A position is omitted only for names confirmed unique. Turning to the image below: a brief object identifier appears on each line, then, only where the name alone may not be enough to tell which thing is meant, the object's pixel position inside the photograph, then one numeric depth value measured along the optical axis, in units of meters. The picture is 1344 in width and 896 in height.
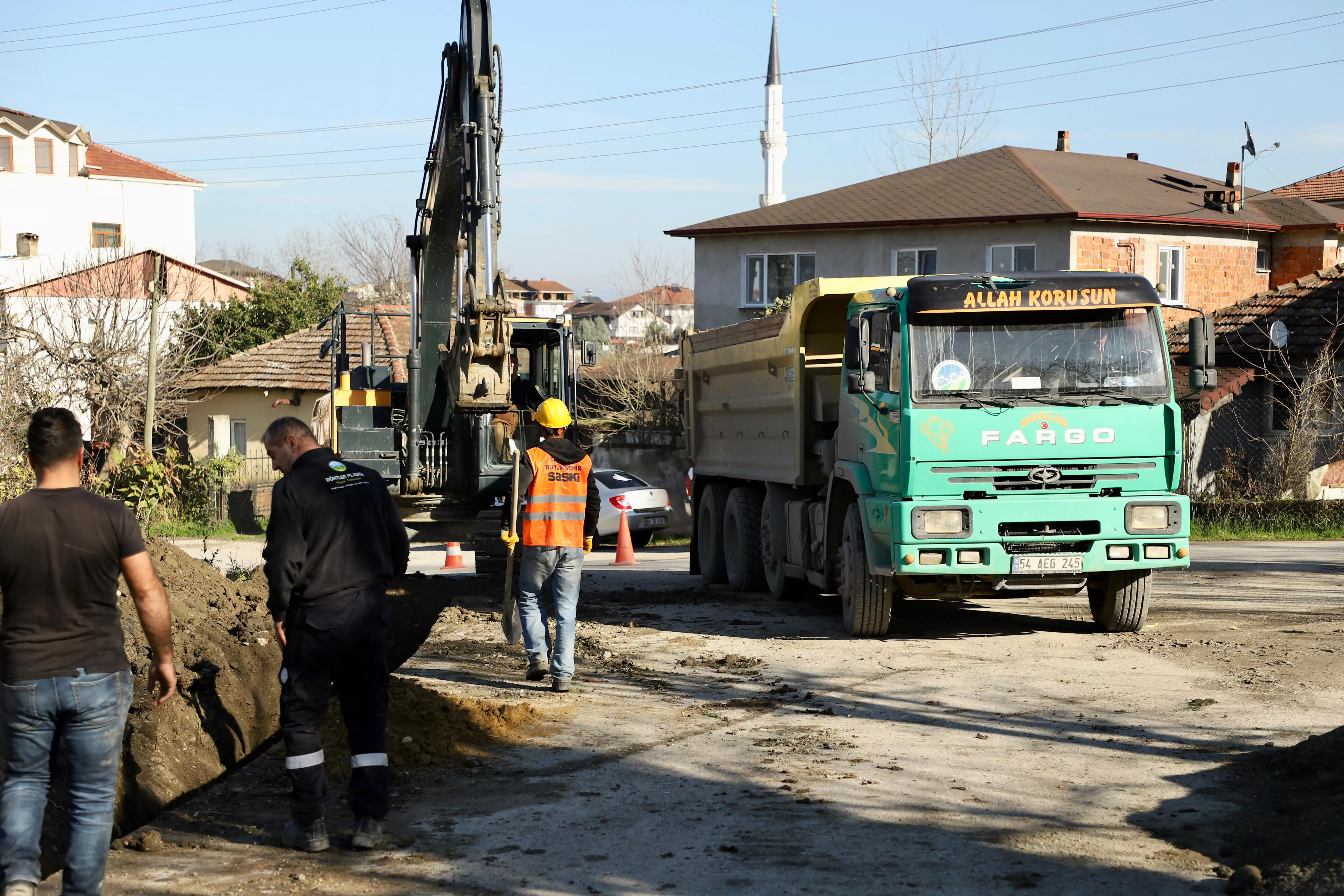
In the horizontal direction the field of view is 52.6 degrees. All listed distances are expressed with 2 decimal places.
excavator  13.10
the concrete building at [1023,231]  29.17
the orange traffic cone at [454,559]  18.72
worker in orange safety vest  8.98
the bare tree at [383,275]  65.88
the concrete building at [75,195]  51.94
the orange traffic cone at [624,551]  19.25
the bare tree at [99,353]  27.38
